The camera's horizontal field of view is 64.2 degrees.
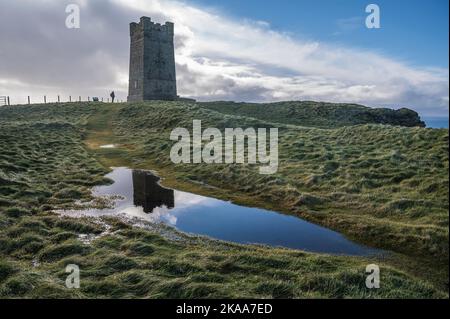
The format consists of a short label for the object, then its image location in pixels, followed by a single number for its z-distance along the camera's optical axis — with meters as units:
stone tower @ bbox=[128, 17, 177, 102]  70.06
